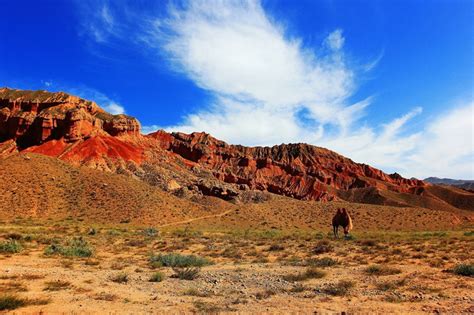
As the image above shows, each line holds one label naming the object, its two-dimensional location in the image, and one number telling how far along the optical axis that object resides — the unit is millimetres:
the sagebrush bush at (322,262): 17609
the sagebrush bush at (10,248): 19841
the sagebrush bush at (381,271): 15252
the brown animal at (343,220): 34281
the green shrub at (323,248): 23380
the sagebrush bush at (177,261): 17320
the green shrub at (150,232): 36219
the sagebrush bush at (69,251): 19652
